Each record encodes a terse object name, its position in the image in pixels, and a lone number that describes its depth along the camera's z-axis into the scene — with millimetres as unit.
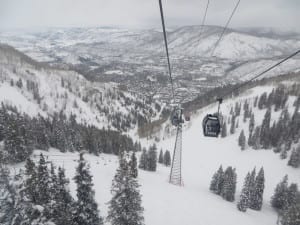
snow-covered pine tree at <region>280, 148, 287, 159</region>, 95438
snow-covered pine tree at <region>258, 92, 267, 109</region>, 144338
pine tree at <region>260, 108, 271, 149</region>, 107812
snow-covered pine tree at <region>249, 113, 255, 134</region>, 123562
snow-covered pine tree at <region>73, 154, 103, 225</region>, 23516
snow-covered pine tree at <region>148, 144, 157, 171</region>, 69062
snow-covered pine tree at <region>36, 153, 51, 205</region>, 23562
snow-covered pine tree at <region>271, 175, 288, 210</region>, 63456
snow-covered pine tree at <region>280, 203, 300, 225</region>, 38562
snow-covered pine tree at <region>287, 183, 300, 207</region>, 61719
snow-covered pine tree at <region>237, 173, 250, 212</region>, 54528
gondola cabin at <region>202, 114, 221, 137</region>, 22250
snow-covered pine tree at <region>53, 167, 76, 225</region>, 23484
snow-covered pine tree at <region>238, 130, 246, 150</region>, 110606
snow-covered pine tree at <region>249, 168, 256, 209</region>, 60312
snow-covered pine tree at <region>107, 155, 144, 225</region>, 24359
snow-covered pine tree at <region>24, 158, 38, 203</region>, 23062
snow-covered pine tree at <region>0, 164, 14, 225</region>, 23391
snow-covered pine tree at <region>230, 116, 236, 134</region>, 128750
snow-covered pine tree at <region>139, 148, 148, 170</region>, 69375
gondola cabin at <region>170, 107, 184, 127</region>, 29723
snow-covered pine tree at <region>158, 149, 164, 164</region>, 92362
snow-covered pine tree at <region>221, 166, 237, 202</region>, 61250
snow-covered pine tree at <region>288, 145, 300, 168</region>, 87375
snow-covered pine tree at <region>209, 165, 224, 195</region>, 64312
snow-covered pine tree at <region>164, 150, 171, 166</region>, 89625
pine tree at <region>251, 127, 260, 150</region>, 109562
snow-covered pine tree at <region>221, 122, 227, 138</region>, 127875
